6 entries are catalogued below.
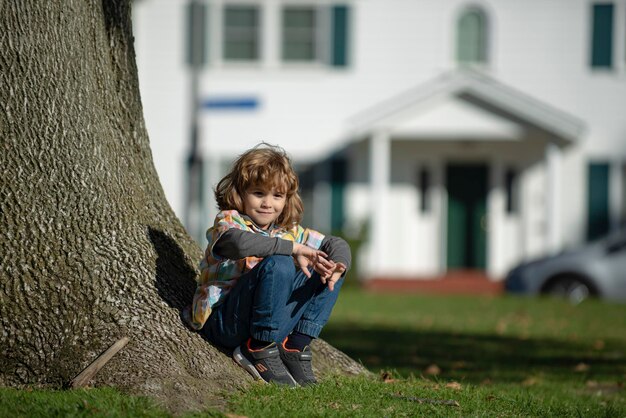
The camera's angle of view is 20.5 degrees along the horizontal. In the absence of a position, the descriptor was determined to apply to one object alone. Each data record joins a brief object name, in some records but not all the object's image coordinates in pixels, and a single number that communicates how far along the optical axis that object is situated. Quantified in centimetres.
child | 819
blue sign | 2523
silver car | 2697
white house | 3337
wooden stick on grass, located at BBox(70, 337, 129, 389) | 808
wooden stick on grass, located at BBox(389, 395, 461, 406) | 843
